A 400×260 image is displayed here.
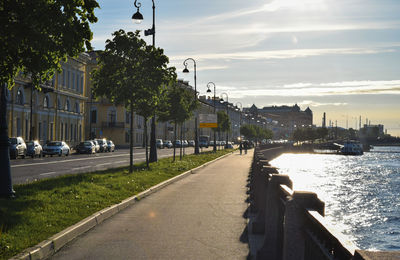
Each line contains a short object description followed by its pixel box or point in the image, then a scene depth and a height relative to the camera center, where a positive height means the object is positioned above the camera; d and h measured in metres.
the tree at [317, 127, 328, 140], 193.00 +0.94
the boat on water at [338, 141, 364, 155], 134.88 -3.52
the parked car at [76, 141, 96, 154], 52.67 -1.33
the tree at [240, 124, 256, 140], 119.00 +0.92
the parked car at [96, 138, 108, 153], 59.06 -1.13
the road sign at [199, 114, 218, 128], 69.75 +2.01
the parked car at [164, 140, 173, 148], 91.69 -1.68
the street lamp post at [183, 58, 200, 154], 41.25 +5.09
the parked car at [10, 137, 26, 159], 37.69 -1.05
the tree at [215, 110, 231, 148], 83.50 +2.12
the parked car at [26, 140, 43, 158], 40.83 -1.21
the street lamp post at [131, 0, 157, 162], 23.73 +0.84
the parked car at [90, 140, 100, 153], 55.79 -1.27
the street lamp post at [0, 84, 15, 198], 11.78 -0.52
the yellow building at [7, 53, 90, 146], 52.05 +3.10
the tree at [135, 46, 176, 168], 22.83 +2.69
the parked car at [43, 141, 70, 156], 45.41 -1.27
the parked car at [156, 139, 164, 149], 85.12 -1.57
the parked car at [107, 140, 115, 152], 60.59 -1.41
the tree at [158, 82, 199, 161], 39.34 +2.11
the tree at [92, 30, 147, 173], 22.44 +2.75
